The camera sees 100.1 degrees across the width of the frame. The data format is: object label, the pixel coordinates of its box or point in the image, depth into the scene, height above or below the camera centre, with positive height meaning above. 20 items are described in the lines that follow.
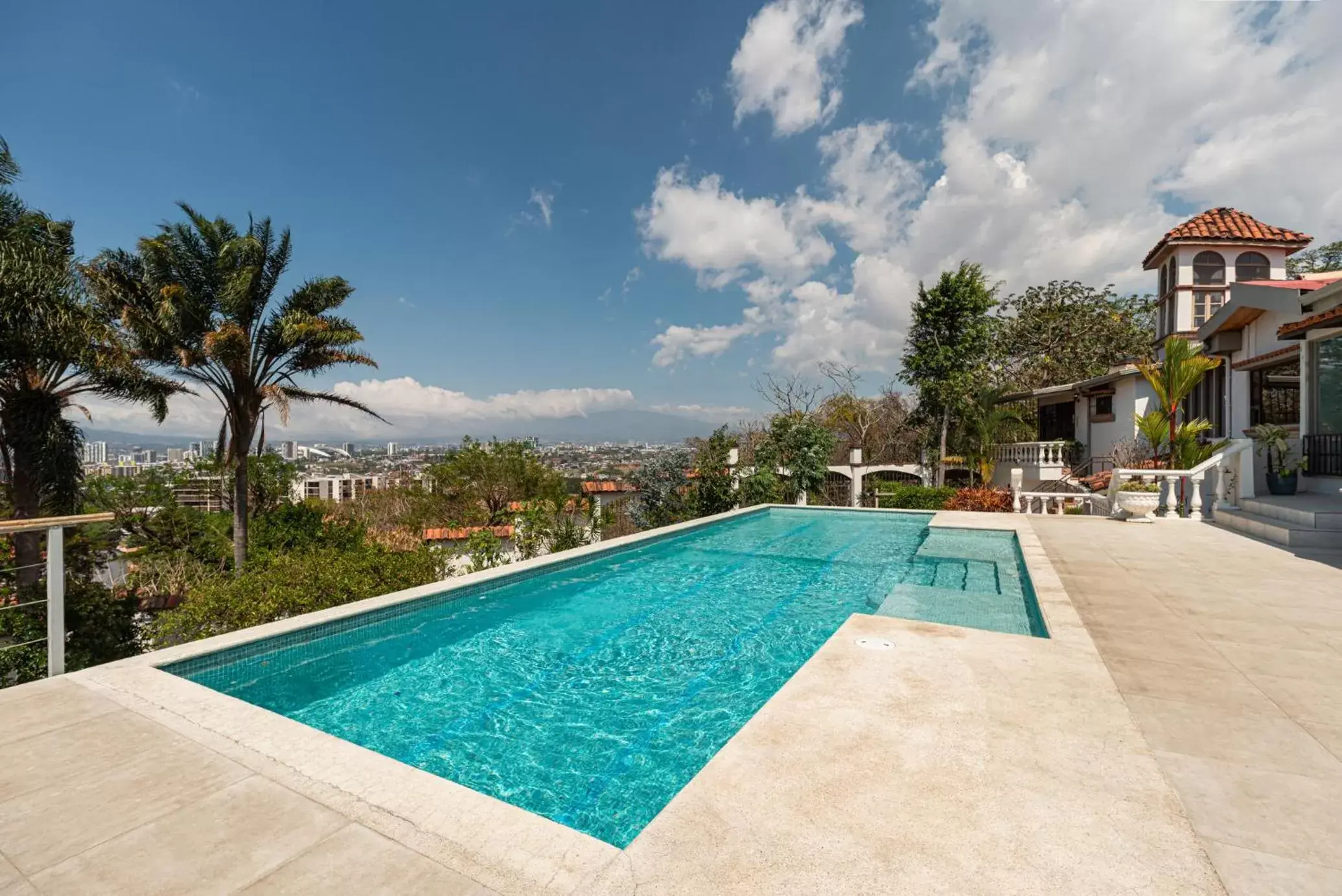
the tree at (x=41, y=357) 7.16 +1.21
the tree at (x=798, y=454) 15.92 +0.00
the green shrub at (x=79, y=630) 4.40 -1.75
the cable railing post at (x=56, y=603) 3.69 -1.05
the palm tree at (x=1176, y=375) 11.25 +1.68
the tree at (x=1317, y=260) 28.70 +10.41
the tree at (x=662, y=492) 14.74 -1.09
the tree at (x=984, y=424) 17.30 +0.98
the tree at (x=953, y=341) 18.12 +3.78
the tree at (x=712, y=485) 14.92 -0.88
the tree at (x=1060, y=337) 24.42 +5.36
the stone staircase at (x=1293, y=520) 7.29 -0.90
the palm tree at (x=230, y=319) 9.69 +2.29
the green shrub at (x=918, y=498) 15.61 -1.22
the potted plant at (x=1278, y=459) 10.03 +0.01
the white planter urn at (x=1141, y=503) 10.57 -0.88
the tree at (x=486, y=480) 15.80 -0.87
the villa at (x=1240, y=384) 9.50 +1.88
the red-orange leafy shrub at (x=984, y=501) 14.30 -1.18
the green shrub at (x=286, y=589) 5.69 -1.59
